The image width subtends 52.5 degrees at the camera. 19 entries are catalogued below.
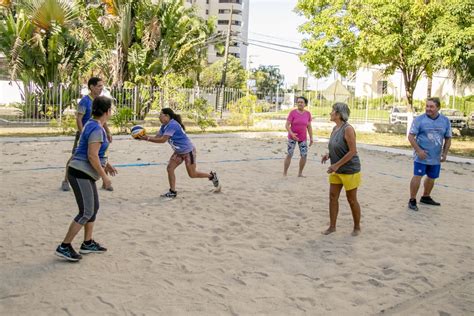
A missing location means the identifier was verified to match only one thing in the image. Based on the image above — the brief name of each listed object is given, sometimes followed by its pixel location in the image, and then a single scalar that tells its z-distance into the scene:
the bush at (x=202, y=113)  20.13
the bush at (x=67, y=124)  16.31
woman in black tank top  5.37
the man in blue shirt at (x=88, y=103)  6.23
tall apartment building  88.31
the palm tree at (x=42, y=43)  19.38
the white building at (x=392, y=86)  43.31
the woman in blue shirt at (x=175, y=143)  6.73
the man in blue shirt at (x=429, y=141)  6.98
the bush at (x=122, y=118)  17.12
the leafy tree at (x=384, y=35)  17.98
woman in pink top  9.12
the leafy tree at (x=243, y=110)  22.42
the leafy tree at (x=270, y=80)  82.88
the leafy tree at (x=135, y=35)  22.28
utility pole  35.90
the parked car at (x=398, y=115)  26.92
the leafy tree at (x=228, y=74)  57.24
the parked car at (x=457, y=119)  26.08
